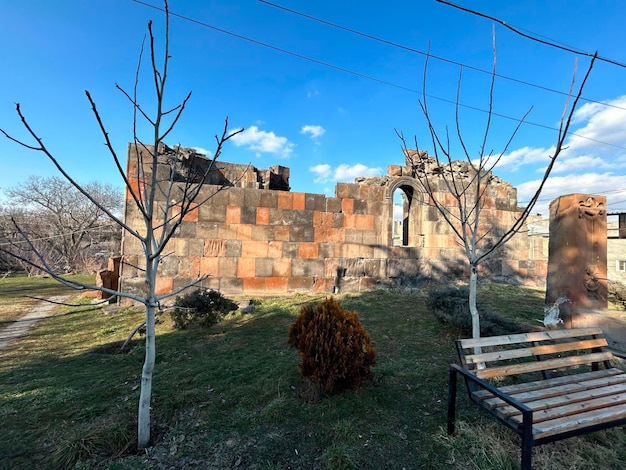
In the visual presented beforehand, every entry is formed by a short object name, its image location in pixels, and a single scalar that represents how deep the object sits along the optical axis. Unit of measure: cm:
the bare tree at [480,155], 253
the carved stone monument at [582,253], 494
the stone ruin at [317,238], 768
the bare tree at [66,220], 1834
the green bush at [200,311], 573
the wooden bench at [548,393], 199
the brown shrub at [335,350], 301
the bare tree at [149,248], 214
